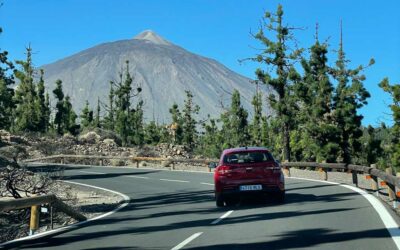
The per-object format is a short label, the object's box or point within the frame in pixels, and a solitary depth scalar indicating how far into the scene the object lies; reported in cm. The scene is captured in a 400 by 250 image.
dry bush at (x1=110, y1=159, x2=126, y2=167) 4611
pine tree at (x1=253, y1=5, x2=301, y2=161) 4038
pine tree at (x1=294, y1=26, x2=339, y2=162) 4128
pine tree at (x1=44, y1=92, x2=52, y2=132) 7174
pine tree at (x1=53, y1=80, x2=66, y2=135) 7053
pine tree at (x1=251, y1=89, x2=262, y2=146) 6272
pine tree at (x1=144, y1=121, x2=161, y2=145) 8556
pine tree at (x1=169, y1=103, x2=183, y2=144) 7794
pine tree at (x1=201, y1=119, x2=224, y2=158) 6862
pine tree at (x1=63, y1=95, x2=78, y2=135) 7512
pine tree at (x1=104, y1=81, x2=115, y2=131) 8364
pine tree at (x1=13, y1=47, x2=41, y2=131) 6925
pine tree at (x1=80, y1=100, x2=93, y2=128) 8815
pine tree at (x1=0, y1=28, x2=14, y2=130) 3947
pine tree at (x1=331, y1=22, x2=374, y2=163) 4122
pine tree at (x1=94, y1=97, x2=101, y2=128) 8743
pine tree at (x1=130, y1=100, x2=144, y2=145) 7375
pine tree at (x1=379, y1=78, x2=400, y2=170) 4084
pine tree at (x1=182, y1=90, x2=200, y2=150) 7869
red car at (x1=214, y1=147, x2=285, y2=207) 1412
